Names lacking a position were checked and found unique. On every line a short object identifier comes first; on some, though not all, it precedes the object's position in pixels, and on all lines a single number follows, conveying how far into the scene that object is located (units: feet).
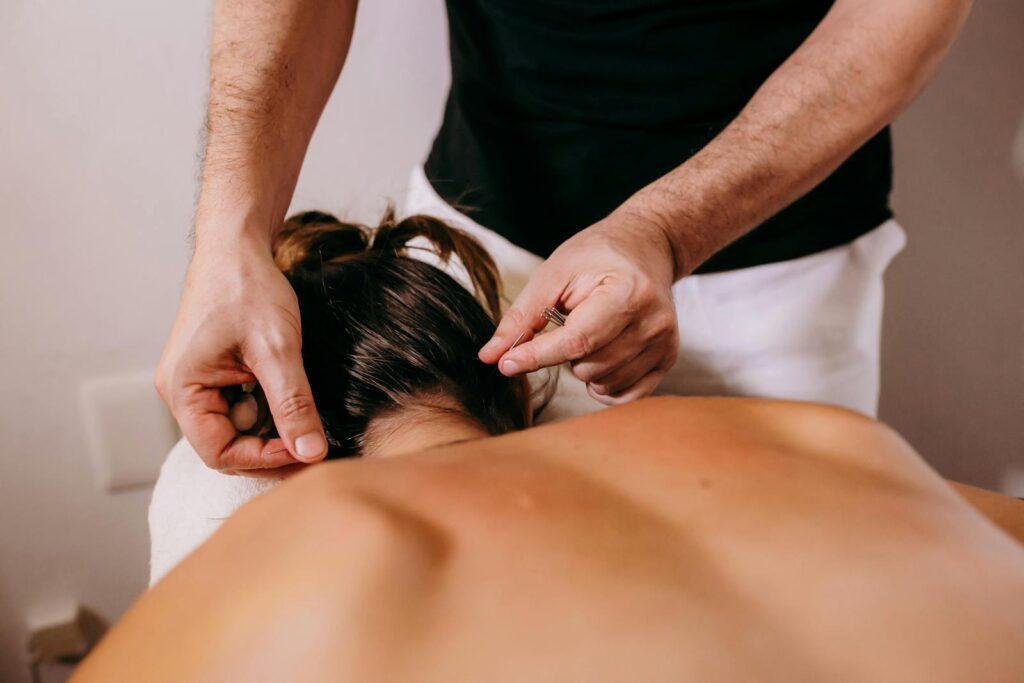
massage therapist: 2.52
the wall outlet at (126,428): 4.73
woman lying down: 1.32
